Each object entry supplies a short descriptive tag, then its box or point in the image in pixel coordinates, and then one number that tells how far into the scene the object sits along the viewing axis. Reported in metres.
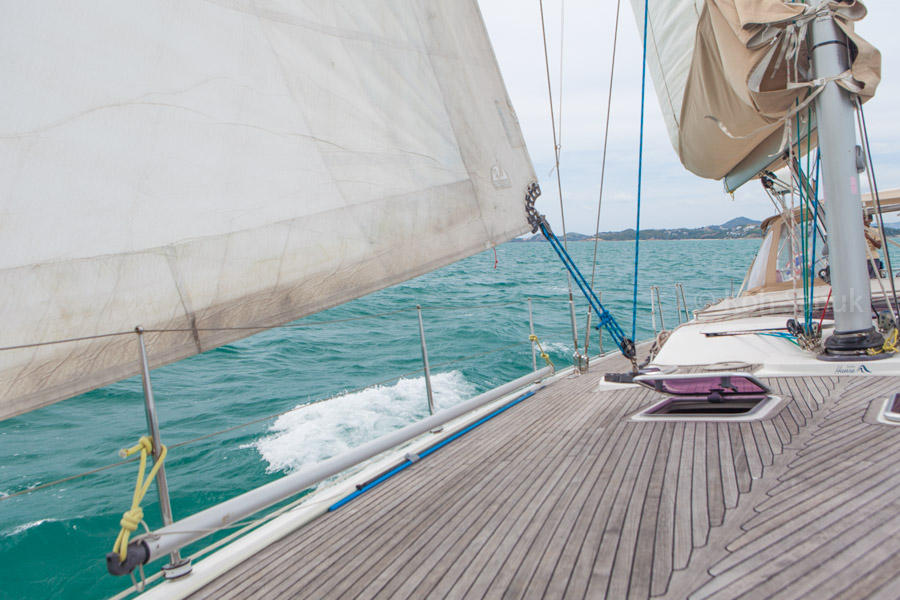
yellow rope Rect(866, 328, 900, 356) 3.41
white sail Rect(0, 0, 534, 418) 1.70
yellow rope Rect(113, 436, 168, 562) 1.67
